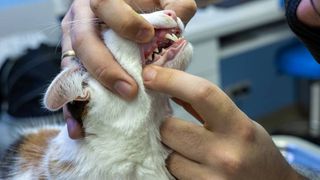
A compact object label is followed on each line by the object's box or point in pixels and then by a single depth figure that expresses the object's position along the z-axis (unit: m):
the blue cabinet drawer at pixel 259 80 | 2.95
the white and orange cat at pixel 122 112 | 0.68
